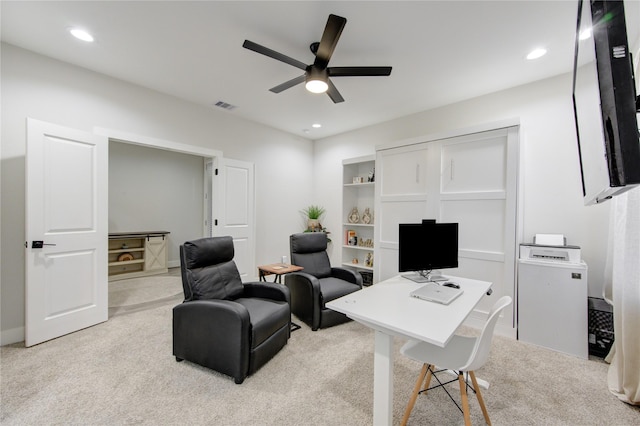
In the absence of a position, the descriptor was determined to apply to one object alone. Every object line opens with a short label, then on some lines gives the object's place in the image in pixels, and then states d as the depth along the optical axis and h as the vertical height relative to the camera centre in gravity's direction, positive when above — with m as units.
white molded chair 1.39 -0.84
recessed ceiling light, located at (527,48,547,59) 2.50 +1.54
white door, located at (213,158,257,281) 4.14 +0.03
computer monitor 2.30 -0.33
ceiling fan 1.92 +1.26
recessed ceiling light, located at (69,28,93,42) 2.35 +1.61
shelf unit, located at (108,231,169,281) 5.11 -0.88
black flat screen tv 0.71 +0.34
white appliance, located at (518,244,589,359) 2.45 -0.83
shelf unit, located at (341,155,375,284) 4.58 +0.01
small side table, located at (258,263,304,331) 2.97 -0.68
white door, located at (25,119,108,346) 2.53 -0.21
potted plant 5.27 -0.09
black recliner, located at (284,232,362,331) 2.90 -0.88
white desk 1.31 -0.58
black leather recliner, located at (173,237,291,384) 2.03 -0.88
